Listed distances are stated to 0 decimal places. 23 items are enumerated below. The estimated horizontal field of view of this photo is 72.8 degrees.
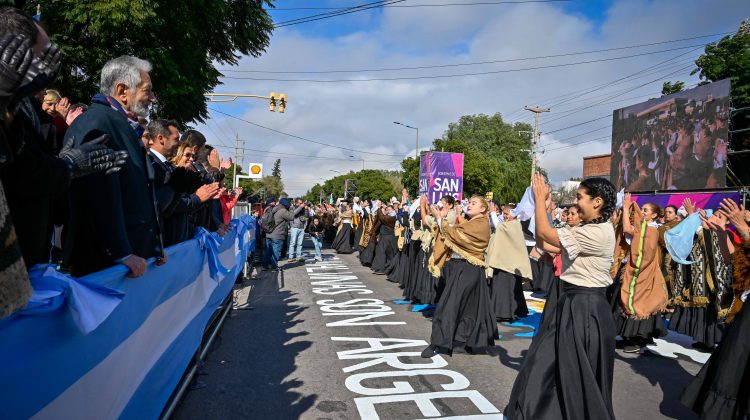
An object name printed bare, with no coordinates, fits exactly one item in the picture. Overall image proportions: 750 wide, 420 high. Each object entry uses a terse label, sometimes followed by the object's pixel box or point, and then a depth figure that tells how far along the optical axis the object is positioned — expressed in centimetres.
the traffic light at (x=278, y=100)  1967
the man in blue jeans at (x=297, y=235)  1545
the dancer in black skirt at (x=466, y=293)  589
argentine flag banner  153
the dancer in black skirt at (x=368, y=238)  1471
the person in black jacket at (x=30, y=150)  150
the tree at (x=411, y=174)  5131
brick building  4738
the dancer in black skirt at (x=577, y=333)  349
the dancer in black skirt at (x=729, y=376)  374
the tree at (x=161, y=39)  973
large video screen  1836
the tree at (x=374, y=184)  9400
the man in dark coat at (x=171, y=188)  356
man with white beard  246
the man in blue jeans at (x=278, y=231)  1335
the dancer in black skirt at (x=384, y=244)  1361
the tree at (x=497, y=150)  5303
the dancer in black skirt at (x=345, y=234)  1947
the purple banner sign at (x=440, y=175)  1373
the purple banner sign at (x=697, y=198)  1728
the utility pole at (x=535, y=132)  4140
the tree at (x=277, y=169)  17638
